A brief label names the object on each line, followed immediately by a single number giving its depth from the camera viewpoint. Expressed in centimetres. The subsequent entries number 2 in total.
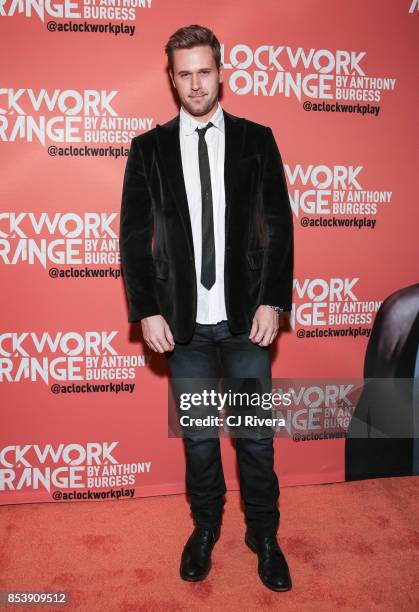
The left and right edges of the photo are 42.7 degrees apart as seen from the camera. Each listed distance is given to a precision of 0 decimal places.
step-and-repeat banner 262
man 208
